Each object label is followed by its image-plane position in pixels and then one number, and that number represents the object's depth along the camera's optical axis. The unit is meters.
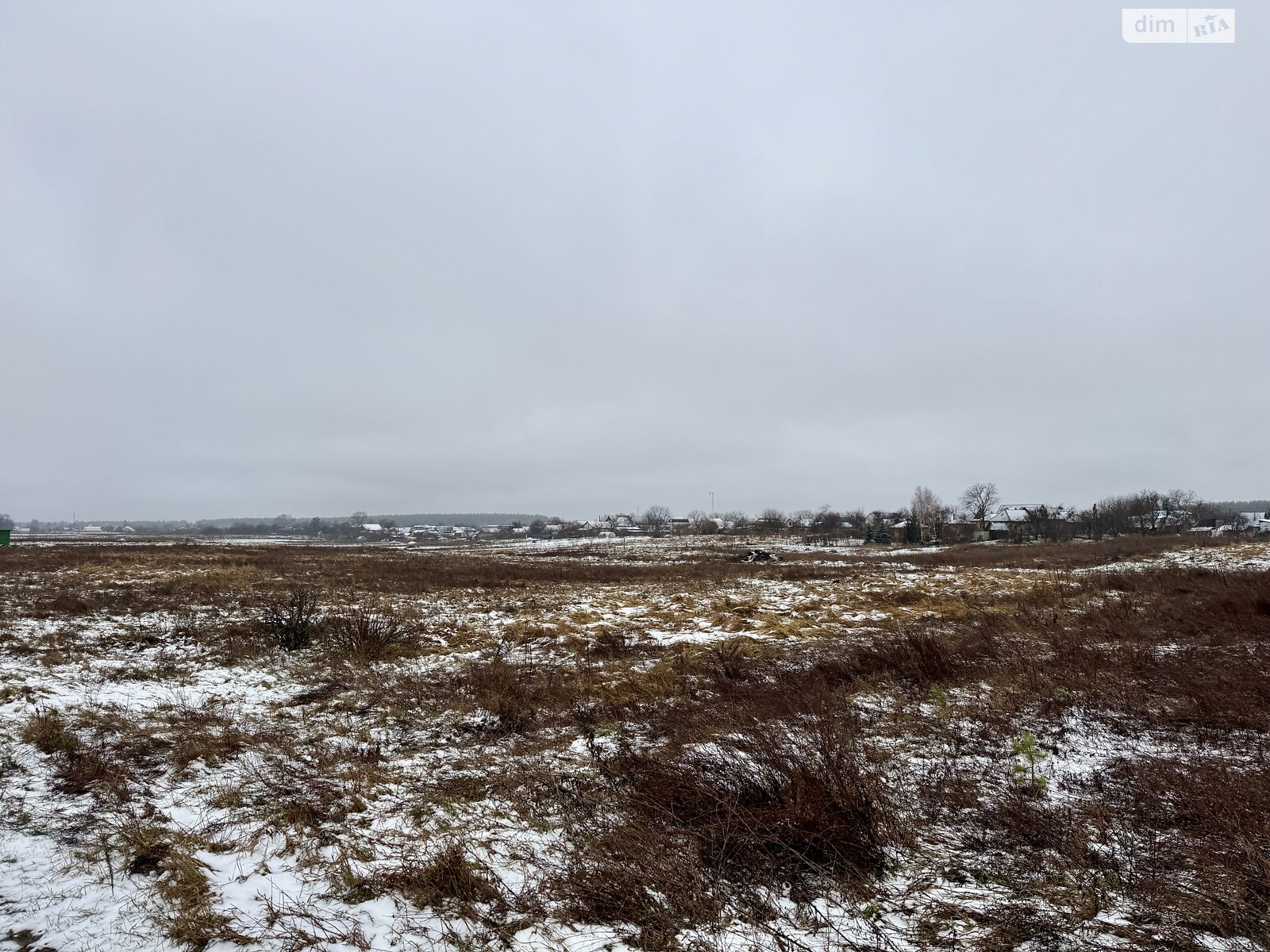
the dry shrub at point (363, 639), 10.62
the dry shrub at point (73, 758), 5.00
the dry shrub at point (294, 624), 11.12
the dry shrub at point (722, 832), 3.42
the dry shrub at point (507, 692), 7.25
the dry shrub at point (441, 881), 3.49
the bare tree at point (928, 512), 74.94
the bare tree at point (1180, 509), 79.56
